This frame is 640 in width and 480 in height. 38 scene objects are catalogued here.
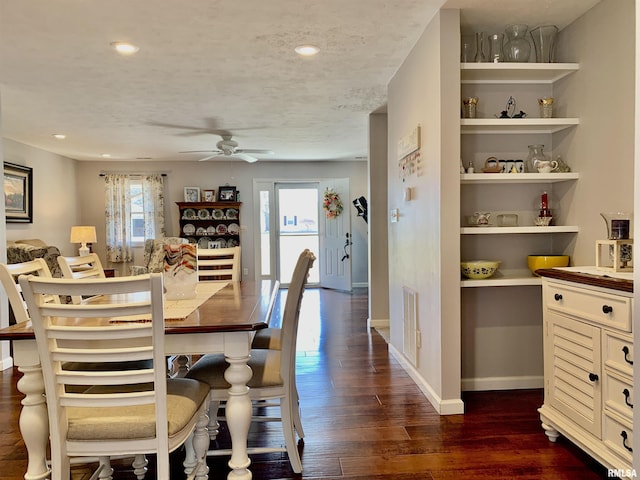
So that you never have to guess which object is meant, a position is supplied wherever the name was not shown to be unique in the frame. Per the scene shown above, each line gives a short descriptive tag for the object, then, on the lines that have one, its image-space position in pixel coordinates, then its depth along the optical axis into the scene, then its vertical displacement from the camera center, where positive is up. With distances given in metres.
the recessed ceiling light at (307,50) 2.97 +1.24
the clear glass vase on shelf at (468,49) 2.80 +1.14
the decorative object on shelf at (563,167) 2.75 +0.37
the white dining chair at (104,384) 1.37 -0.50
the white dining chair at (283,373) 1.88 -0.63
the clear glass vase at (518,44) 2.80 +1.17
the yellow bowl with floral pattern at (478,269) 2.70 -0.26
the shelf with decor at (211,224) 7.68 +0.14
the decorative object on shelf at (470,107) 2.80 +0.77
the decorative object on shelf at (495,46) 2.80 +1.16
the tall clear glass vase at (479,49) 2.81 +1.15
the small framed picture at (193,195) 7.78 +0.66
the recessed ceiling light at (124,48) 2.88 +1.24
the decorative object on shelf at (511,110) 2.87 +0.77
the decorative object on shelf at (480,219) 2.79 +0.05
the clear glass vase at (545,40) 2.81 +1.20
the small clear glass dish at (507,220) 2.89 +0.04
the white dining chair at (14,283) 1.94 -0.21
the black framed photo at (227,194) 7.82 +0.67
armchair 6.47 -0.32
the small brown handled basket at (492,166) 2.77 +0.38
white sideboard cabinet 1.73 -0.62
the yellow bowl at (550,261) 2.75 -0.23
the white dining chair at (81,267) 2.62 -0.22
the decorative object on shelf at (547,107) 2.82 +0.76
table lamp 6.65 -0.04
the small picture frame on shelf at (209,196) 7.81 +0.64
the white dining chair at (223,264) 3.31 -0.25
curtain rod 7.68 +1.06
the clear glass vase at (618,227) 2.04 -0.01
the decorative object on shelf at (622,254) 1.96 -0.14
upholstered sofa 4.70 -0.21
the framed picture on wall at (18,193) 5.46 +0.55
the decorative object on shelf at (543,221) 2.80 +0.03
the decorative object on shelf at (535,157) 2.80 +0.44
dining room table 1.60 -0.48
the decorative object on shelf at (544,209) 2.83 +0.11
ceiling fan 5.29 +1.04
